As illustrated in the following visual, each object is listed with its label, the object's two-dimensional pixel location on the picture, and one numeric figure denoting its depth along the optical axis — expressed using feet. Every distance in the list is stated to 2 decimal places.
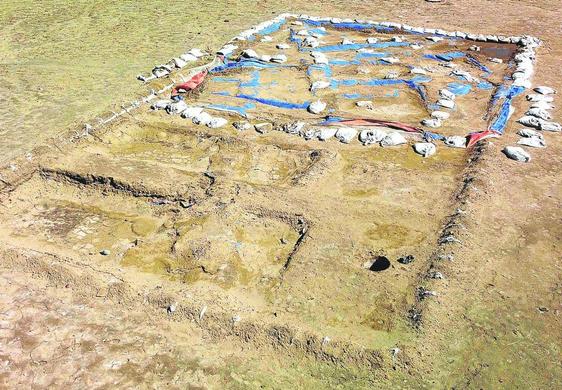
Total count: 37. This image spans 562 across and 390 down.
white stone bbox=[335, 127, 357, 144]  19.11
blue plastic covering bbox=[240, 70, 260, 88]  23.75
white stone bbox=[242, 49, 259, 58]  26.14
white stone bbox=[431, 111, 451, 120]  20.79
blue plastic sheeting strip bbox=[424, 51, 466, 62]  26.55
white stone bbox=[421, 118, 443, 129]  20.11
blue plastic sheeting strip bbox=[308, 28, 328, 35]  30.32
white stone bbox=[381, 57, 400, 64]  26.11
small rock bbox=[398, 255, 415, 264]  13.60
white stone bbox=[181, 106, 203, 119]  21.01
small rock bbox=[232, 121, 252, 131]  20.22
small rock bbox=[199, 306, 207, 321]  12.09
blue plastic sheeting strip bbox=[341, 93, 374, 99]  22.57
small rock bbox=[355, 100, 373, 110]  21.70
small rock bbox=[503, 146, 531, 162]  17.60
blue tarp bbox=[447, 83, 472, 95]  22.97
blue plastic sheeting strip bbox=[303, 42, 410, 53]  27.87
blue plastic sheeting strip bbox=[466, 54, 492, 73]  25.40
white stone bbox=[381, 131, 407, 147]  18.95
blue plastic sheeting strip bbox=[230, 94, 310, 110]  21.67
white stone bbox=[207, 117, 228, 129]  20.40
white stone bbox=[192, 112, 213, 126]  20.59
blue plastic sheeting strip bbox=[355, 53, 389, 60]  26.96
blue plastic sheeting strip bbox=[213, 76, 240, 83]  24.19
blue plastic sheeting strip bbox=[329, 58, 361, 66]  26.07
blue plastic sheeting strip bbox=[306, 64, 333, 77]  24.93
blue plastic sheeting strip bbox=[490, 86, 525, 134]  19.67
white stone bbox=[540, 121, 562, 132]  19.47
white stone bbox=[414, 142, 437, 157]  18.42
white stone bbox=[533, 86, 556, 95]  22.24
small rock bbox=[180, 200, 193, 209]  16.02
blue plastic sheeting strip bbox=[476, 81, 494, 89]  23.43
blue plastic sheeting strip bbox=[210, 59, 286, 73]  25.24
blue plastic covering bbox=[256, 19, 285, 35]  30.10
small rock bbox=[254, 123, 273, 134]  19.95
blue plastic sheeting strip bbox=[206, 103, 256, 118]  21.25
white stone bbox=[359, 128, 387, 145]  19.04
